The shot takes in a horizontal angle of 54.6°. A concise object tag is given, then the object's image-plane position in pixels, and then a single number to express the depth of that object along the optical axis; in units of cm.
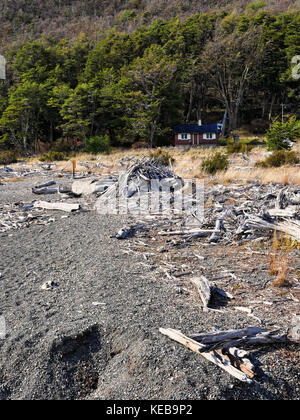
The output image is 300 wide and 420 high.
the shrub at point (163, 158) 2091
